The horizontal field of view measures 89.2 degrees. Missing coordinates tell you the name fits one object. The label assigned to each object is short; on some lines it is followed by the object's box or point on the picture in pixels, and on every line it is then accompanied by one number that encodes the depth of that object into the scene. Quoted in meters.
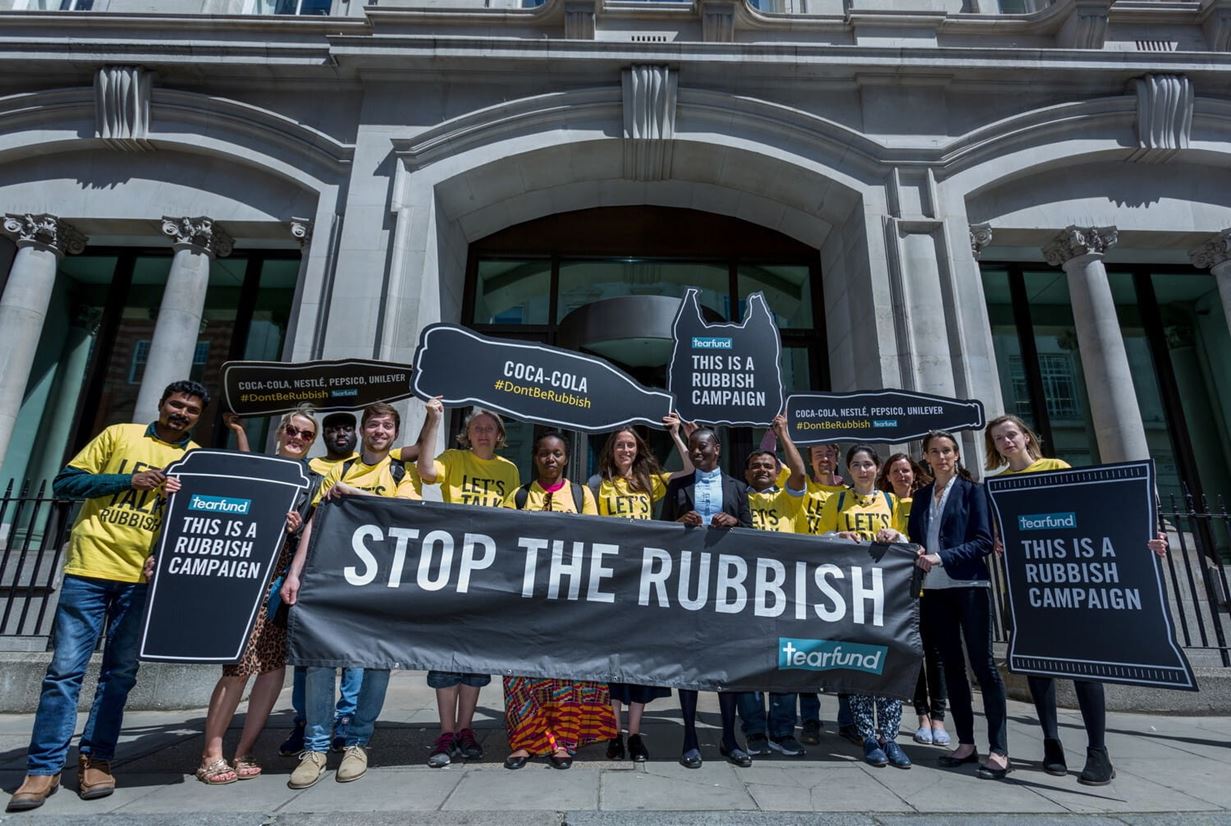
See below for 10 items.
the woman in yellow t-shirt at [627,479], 4.76
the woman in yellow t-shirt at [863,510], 4.83
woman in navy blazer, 4.07
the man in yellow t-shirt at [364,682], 3.69
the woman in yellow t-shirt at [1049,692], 3.81
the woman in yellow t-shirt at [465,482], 4.15
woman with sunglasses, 3.70
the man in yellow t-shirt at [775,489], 5.33
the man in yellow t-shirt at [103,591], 3.48
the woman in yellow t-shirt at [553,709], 4.09
